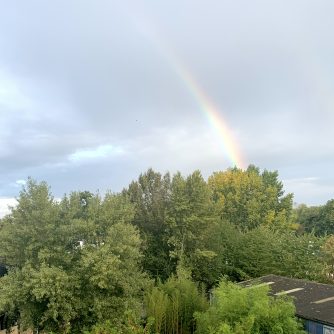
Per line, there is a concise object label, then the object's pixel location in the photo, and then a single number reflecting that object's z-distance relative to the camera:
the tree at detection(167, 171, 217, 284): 29.44
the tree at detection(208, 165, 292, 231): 49.66
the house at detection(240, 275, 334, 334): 15.47
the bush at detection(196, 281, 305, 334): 13.88
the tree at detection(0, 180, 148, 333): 17.17
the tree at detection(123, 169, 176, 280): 30.42
